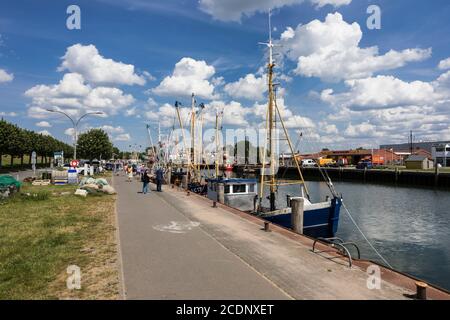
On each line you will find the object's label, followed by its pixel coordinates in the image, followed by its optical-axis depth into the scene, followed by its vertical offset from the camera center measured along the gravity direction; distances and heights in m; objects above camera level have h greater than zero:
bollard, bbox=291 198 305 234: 16.11 -2.46
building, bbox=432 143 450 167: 99.94 +2.31
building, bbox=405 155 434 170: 83.69 -0.27
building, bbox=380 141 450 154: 159.12 +8.07
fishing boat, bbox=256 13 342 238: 20.22 -3.24
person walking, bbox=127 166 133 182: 48.76 -2.07
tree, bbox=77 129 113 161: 84.00 +3.87
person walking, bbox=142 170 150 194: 30.19 -1.87
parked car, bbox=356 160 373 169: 97.24 -0.99
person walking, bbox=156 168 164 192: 32.06 -1.70
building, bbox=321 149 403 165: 120.25 +1.92
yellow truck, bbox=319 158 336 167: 118.57 -0.28
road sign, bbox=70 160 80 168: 38.06 -0.47
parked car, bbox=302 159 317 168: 114.14 -0.65
